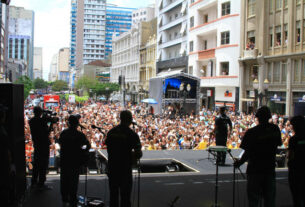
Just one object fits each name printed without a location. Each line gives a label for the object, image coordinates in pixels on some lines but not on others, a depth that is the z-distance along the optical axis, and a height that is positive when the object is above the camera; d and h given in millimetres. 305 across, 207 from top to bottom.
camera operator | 6566 -759
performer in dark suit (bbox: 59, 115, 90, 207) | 5586 -907
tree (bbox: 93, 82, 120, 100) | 79875 +3075
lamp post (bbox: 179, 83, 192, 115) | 33125 +1261
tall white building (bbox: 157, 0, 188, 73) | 48156 +10399
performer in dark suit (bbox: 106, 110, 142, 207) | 5152 -787
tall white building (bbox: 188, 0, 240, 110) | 35938 +6098
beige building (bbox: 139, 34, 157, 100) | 61219 +7287
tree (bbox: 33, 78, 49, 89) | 164500 +7630
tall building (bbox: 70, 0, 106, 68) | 179125 +37003
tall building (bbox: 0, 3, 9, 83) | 89025 +14982
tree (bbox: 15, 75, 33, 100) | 71075 +2082
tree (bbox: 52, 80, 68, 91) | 156500 +6531
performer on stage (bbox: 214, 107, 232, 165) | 9289 -631
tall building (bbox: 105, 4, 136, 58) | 187250 +44080
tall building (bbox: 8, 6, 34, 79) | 178500 +31221
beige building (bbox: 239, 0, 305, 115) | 28844 +4696
